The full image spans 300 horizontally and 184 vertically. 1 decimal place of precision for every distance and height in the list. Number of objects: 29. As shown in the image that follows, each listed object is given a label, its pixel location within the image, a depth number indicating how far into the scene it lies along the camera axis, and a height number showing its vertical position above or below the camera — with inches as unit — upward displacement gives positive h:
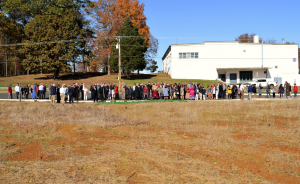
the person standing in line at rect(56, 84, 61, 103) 930.1 +7.7
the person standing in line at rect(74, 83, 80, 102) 1004.6 +18.9
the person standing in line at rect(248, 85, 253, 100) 1015.6 +8.8
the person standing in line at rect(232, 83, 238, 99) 1050.2 +9.7
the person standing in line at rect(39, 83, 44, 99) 1071.7 +17.5
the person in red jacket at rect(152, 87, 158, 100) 1062.4 +3.1
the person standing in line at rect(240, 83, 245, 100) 1025.5 +12.9
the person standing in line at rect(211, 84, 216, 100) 1056.2 +14.4
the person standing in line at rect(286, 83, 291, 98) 1110.2 +12.2
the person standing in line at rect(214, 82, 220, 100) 1061.1 +6.6
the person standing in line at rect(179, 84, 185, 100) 1021.2 +11.4
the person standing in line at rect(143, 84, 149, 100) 1059.4 +17.1
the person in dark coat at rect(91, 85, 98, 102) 994.7 +12.6
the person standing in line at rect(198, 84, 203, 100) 1019.8 +10.6
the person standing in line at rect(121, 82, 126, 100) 1048.8 +21.7
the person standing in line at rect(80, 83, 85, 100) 1074.1 +26.0
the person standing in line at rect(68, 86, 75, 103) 932.6 +14.2
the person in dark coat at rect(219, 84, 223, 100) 1045.7 +10.1
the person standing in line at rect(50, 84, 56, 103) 901.2 +14.3
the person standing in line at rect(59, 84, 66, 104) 892.6 +7.2
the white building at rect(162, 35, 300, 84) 2139.5 +265.9
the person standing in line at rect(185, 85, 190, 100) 1016.9 +3.6
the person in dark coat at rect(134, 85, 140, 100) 1060.2 +9.7
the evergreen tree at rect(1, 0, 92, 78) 2114.9 +443.6
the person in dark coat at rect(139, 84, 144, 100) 1073.1 +21.5
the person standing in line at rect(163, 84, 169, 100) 1025.5 +12.0
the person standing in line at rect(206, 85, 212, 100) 1032.8 +2.9
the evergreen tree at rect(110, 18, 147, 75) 2101.4 +343.5
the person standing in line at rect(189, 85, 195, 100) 1006.8 +7.1
